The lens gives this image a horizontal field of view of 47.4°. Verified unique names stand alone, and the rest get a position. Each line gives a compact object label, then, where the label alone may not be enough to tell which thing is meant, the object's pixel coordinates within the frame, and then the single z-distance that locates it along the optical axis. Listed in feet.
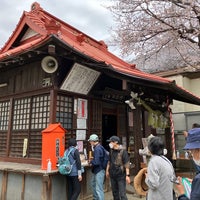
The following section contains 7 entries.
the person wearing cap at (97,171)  20.44
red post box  20.92
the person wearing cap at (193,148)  7.93
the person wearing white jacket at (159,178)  11.48
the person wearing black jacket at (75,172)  19.89
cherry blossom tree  32.87
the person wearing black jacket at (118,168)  18.71
